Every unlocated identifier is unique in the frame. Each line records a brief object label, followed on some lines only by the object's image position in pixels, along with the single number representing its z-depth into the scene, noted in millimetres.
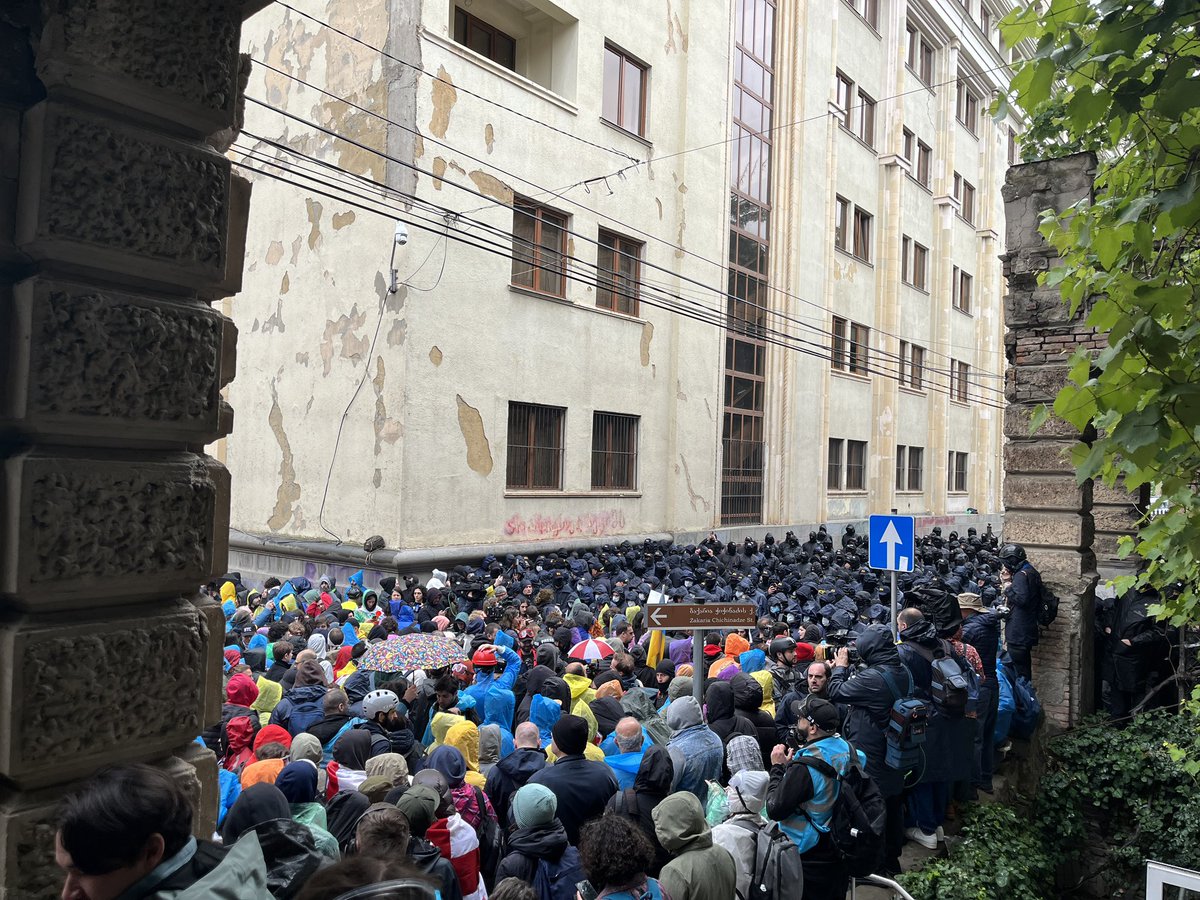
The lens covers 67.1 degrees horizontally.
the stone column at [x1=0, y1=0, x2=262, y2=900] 2527
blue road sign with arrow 9477
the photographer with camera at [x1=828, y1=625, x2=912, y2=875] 6539
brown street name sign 6855
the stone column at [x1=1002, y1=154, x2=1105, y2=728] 9930
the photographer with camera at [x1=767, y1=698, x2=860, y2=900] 5238
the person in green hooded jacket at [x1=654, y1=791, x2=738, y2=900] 4191
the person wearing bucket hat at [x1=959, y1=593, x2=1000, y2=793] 7723
